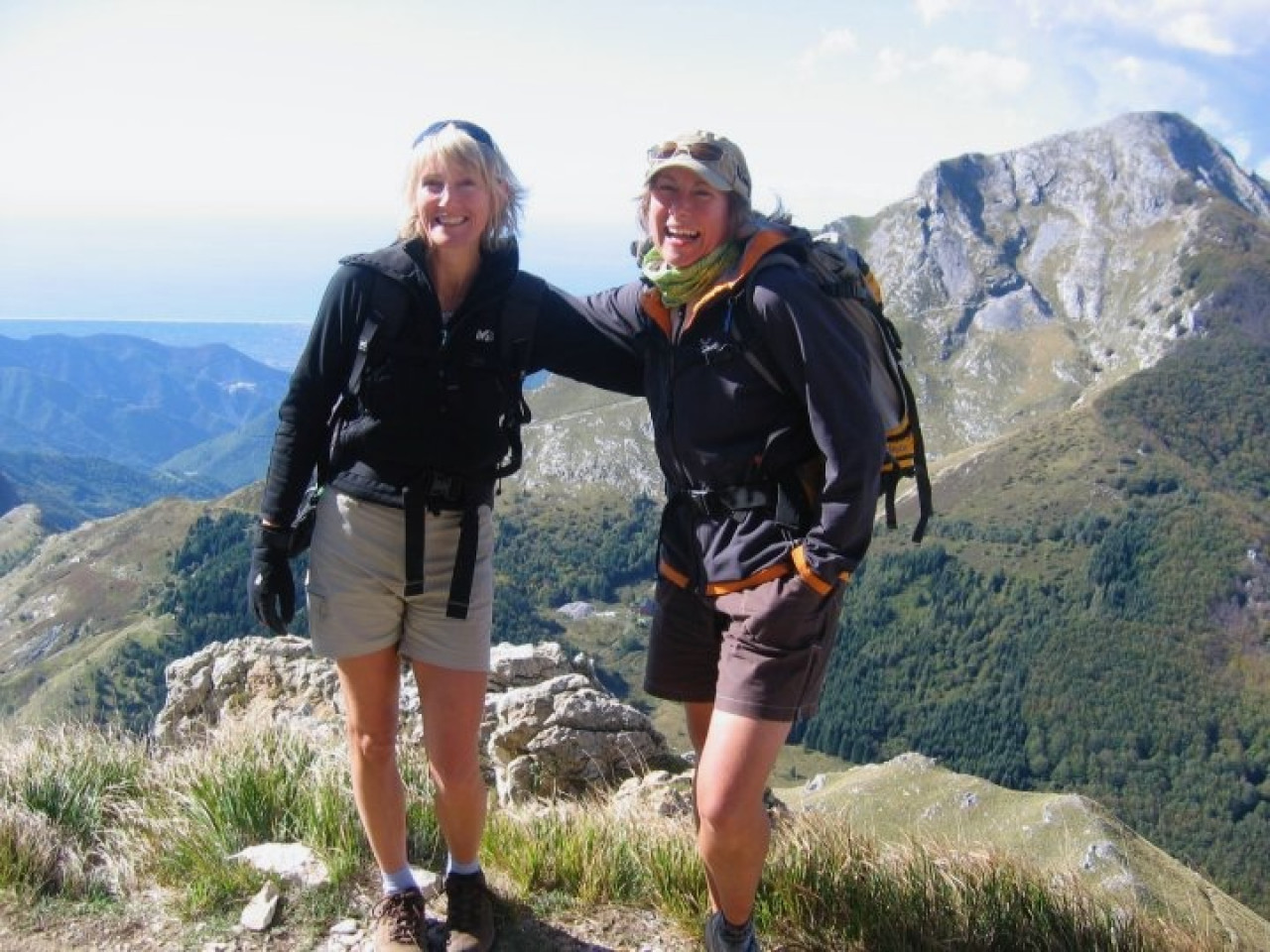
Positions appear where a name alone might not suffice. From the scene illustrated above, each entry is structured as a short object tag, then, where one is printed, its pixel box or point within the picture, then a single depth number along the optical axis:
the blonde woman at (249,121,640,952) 4.84
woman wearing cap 4.36
